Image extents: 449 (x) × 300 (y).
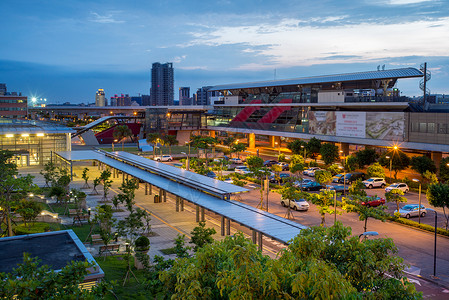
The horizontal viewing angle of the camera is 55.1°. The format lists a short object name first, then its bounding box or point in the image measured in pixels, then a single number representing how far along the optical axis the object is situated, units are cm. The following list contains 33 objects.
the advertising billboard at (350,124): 6153
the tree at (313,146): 6266
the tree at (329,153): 5753
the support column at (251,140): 8719
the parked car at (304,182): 4589
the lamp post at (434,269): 2161
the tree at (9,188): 2172
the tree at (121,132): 8625
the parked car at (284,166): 6056
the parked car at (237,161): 6612
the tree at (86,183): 4473
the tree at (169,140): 7701
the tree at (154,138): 7794
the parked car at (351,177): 4978
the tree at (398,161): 4956
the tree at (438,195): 2914
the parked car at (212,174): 4832
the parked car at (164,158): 6859
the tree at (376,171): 4775
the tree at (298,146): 6406
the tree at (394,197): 3297
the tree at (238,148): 6501
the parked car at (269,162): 6238
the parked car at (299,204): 3566
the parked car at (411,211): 3312
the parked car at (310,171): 5506
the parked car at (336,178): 5011
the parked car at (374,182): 4688
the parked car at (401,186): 4397
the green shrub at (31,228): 2556
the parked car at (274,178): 4919
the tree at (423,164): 4666
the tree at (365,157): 5444
